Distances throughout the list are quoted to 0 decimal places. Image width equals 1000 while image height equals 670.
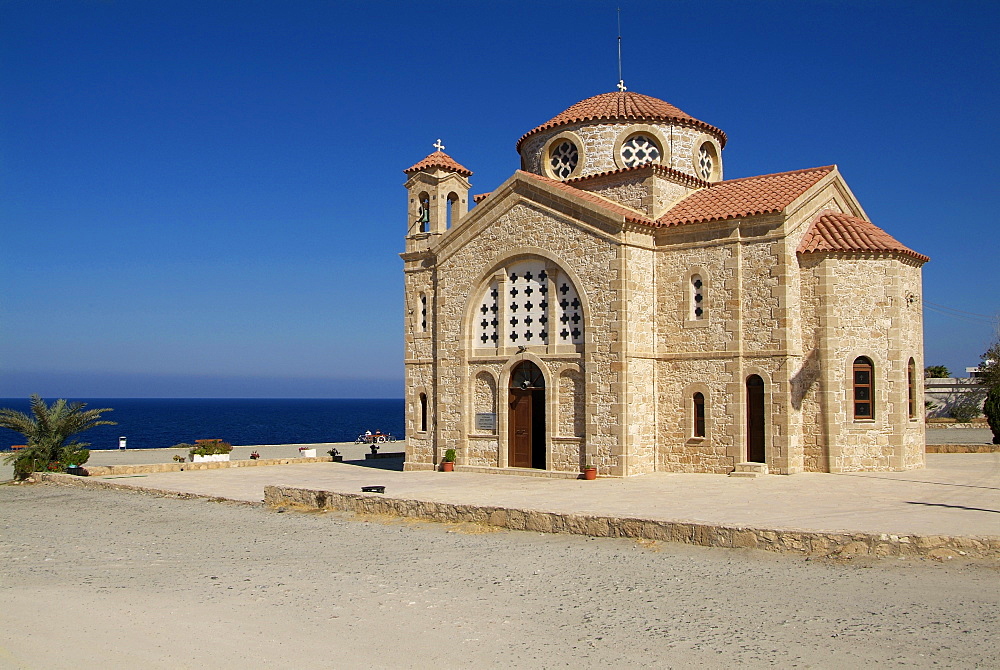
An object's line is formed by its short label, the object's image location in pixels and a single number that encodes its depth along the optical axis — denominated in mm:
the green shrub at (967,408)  42719
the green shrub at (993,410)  29453
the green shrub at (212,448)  30609
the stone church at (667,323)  19656
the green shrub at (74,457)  23922
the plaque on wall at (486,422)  22266
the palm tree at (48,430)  23297
